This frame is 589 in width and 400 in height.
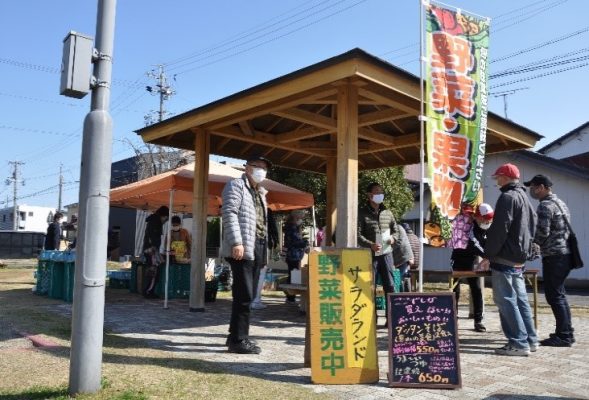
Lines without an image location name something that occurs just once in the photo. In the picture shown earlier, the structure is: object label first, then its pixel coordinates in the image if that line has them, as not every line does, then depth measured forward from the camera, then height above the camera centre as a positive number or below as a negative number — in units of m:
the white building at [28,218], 57.62 +3.84
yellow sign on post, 4.40 -0.51
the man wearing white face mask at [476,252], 7.13 +0.13
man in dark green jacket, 6.71 +0.33
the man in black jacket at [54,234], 13.09 +0.47
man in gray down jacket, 5.17 +0.13
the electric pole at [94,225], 3.81 +0.22
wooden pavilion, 5.71 +2.07
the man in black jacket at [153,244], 10.48 +0.22
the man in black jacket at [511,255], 5.38 +0.08
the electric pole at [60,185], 59.00 +7.81
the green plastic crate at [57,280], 10.30 -0.54
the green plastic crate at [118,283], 12.64 -0.72
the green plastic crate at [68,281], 9.74 -0.54
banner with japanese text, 4.91 +1.52
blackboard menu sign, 4.28 -0.67
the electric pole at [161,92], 38.03 +11.88
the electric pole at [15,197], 56.44 +6.53
